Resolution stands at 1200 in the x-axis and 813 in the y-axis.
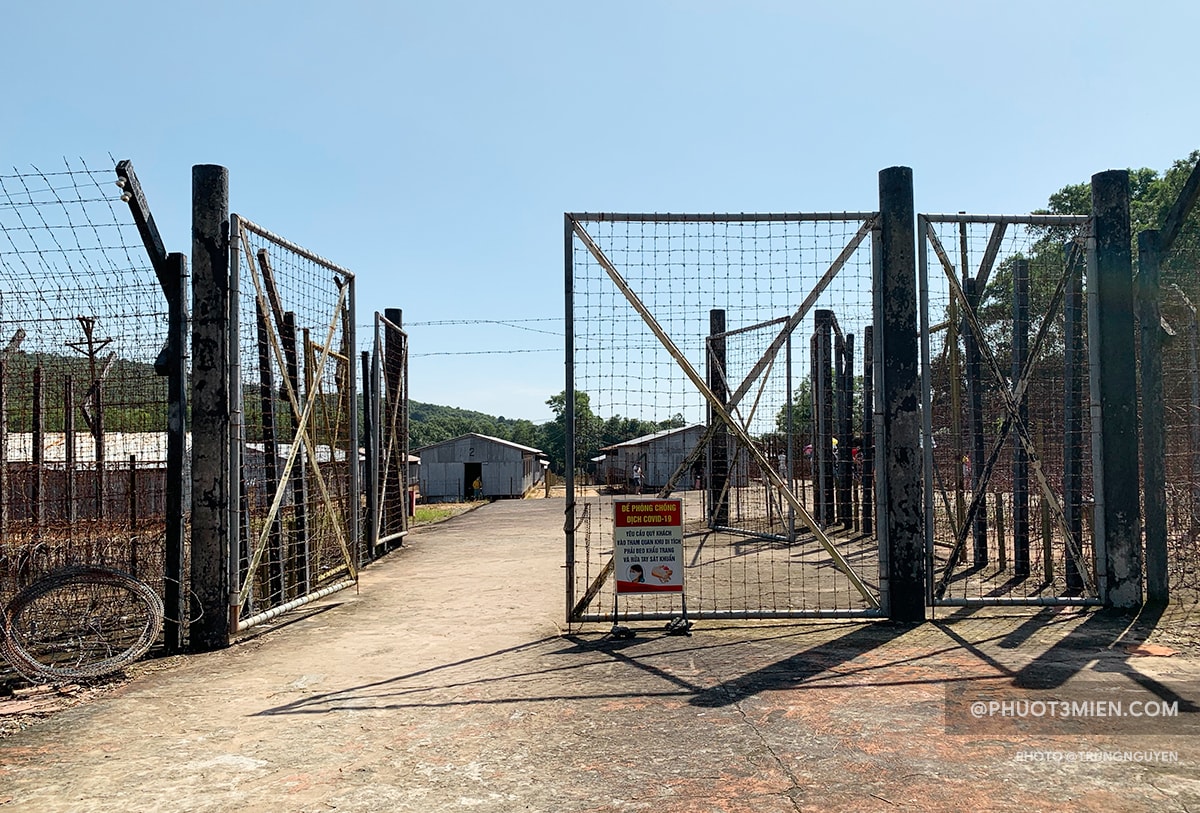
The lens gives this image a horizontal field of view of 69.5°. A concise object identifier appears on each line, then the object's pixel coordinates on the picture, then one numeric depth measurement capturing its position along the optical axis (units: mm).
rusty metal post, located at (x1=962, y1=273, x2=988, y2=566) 9953
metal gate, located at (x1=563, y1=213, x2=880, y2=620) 7539
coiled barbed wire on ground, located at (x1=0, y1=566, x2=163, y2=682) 5957
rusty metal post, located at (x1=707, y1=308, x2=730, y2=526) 14625
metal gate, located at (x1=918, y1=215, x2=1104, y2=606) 7934
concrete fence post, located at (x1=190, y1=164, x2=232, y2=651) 7215
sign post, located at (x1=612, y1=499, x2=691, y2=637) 7305
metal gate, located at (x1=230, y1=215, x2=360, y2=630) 7684
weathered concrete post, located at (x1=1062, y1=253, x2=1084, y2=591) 8438
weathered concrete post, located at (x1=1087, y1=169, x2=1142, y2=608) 7824
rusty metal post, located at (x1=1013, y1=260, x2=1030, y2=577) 9117
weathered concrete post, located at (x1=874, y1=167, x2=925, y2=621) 7480
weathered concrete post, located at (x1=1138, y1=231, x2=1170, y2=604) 7840
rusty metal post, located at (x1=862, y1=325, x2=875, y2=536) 11930
